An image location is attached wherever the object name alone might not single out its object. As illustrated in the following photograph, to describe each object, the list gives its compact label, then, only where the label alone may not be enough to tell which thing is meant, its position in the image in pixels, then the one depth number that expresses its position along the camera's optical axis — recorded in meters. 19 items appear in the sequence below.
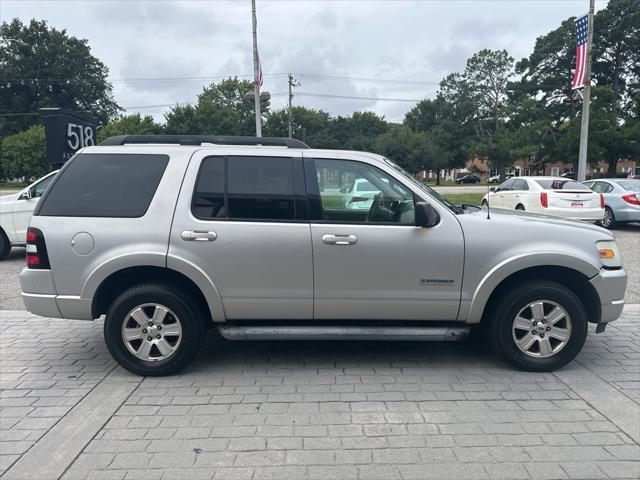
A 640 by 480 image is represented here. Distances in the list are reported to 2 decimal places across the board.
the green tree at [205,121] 48.38
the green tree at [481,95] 65.38
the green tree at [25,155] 49.53
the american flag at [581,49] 17.56
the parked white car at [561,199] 12.42
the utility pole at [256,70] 20.77
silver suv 4.11
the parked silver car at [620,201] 13.09
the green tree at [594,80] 36.97
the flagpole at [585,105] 17.41
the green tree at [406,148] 60.91
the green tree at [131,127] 47.88
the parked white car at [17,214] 9.58
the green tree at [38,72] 62.22
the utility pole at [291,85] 52.28
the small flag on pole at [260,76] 21.20
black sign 10.51
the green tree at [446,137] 65.16
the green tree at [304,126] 55.88
